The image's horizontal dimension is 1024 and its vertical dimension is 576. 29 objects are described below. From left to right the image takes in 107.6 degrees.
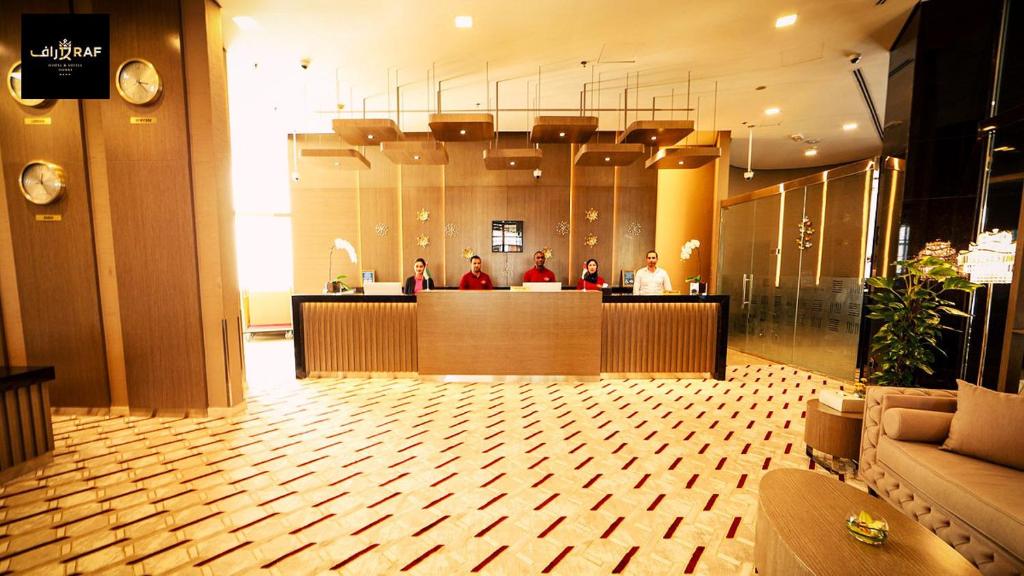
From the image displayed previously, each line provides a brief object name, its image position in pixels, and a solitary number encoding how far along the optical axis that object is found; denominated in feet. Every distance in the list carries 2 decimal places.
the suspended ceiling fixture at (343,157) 18.26
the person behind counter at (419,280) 22.59
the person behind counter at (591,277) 22.72
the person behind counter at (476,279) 22.07
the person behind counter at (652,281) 20.58
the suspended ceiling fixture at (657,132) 15.84
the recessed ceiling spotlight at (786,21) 13.58
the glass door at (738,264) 23.54
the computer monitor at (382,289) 17.98
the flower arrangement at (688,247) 21.40
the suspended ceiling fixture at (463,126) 14.57
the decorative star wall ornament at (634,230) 25.78
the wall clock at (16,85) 11.96
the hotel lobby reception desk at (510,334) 16.31
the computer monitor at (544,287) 16.83
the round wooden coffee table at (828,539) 4.74
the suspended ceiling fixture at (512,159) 18.07
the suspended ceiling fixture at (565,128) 15.24
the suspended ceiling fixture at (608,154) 16.99
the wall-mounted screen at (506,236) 25.99
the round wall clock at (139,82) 12.00
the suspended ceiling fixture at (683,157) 17.88
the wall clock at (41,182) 12.13
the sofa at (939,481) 5.63
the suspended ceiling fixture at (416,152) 17.02
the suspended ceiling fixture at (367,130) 15.08
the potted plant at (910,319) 8.66
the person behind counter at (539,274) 23.95
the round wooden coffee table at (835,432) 9.33
